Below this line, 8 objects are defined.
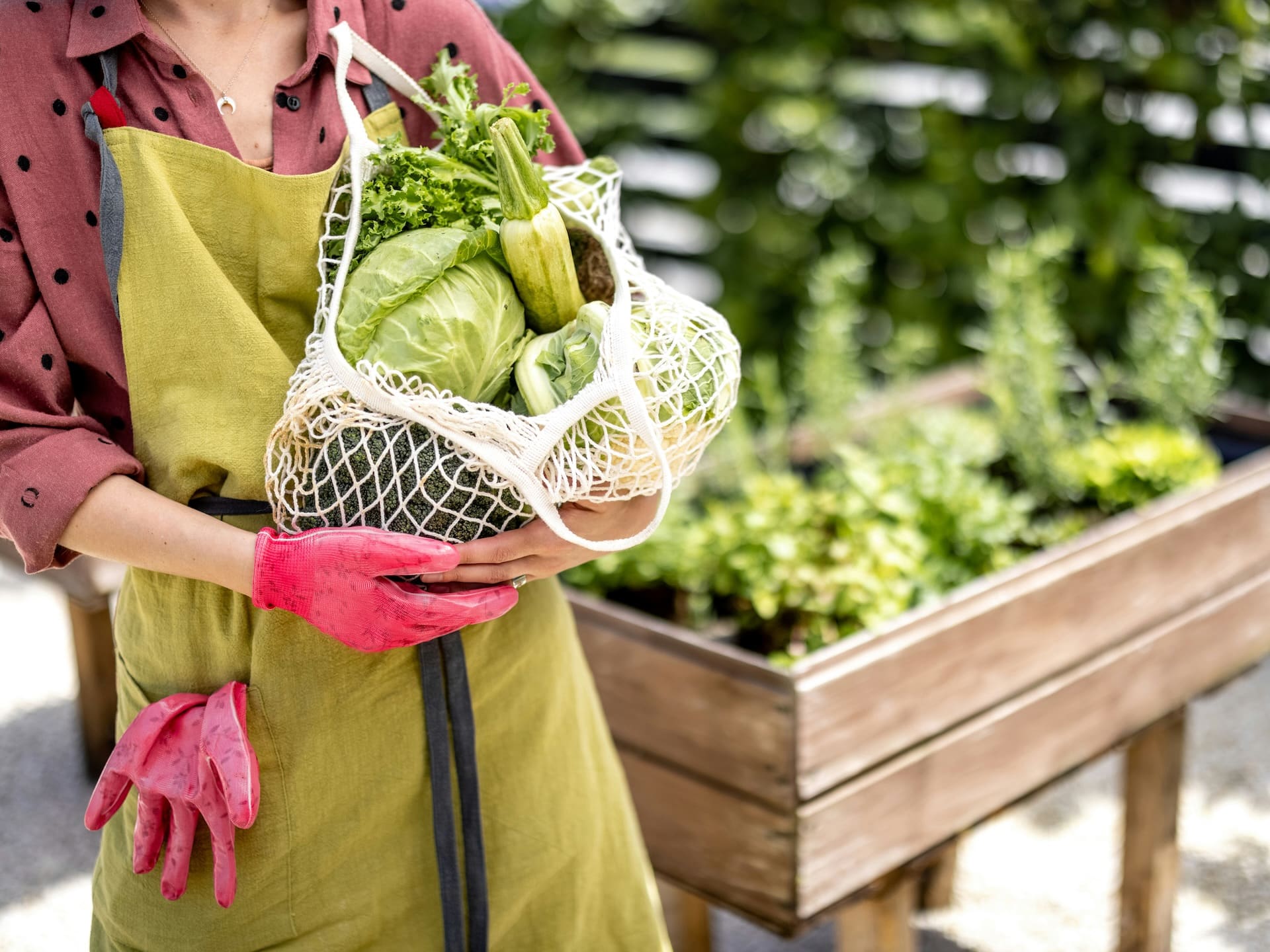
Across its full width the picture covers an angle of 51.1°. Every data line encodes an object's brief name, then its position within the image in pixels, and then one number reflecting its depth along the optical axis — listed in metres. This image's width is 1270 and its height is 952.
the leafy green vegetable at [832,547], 2.18
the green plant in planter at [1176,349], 2.66
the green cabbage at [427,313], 1.19
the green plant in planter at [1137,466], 2.53
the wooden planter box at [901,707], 1.87
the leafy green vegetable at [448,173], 1.23
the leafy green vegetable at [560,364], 1.21
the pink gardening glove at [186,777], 1.23
